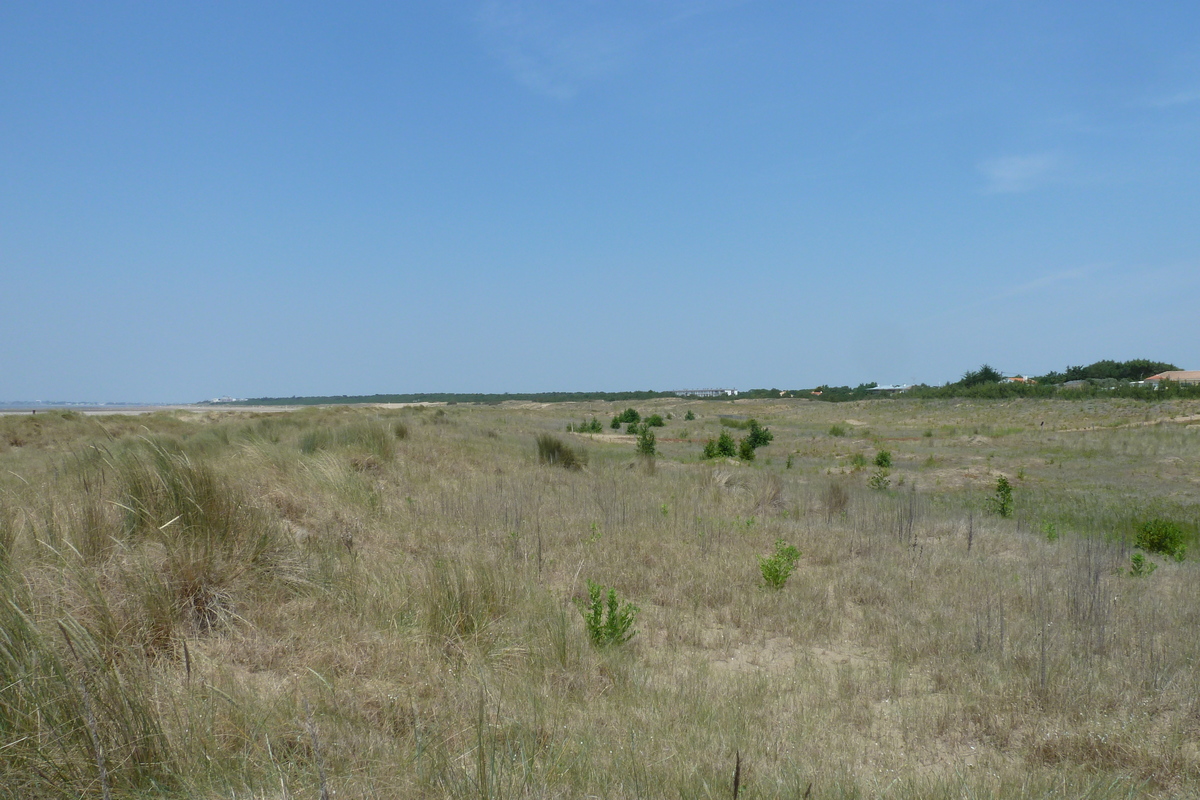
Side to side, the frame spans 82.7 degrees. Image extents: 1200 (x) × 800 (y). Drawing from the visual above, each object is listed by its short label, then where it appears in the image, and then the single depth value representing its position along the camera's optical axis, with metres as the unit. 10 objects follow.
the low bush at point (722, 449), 25.42
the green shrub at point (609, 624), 4.93
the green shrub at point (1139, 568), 8.38
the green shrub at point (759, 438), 33.53
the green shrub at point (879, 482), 18.30
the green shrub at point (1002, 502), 14.37
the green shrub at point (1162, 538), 11.23
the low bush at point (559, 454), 16.88
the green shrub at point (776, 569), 6.91
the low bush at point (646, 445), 21.96
